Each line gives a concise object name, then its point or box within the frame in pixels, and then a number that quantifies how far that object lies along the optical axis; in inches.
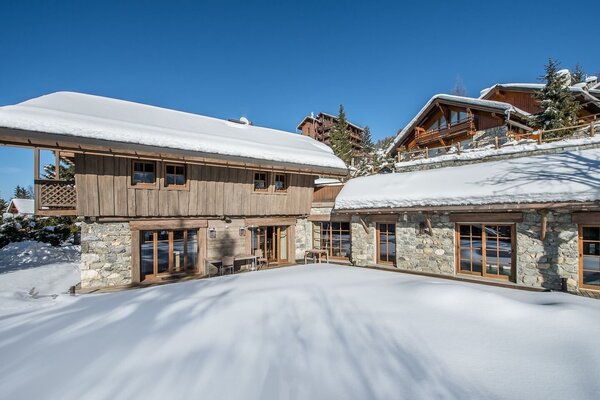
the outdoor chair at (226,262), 420.5
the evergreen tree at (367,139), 1643.9
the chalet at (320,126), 1663.4
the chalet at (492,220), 294.5
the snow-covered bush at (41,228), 707.4
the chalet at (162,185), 325.1
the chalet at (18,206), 1024.2
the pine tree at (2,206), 925.2
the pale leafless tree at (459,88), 2036.2
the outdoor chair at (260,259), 463.5
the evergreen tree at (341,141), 1260.5
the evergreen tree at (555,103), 650.2
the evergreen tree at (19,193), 1723.7
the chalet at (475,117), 701.3
